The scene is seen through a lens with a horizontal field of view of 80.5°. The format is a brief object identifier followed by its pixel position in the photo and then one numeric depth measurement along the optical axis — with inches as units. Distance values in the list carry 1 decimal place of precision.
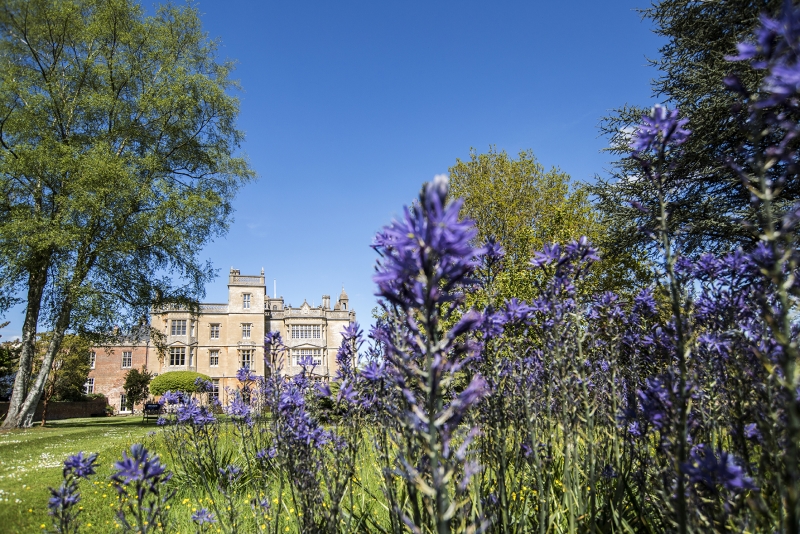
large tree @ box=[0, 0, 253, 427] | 658.8
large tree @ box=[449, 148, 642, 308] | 716.7
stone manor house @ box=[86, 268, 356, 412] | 1770.4
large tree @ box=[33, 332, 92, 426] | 1127.2
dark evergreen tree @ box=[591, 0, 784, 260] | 424.2
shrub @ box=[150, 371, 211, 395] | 1520.7
